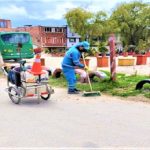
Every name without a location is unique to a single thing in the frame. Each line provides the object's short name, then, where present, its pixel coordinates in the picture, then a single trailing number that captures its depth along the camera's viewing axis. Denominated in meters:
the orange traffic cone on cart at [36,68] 5.08
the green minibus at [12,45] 15.28
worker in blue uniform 6.01
